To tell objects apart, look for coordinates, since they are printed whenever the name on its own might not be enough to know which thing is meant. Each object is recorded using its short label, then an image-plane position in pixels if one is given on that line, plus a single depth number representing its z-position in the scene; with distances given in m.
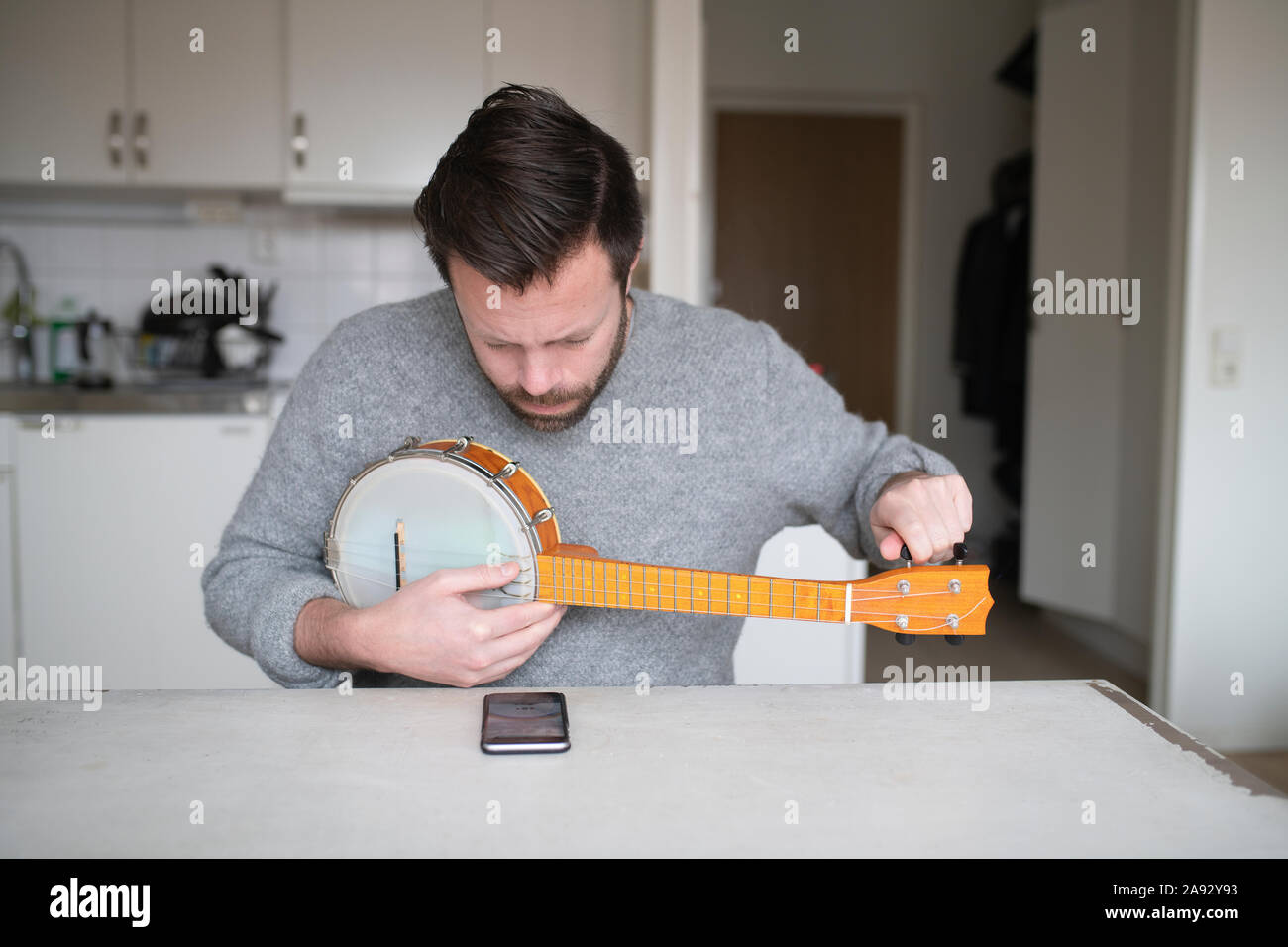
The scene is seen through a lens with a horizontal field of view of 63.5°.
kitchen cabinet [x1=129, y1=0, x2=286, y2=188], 3.01
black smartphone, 0.83
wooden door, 4.90
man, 1.08
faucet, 3.21
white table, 0.68
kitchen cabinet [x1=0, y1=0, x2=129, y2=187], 2.97
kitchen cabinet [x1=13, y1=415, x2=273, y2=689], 2.75
